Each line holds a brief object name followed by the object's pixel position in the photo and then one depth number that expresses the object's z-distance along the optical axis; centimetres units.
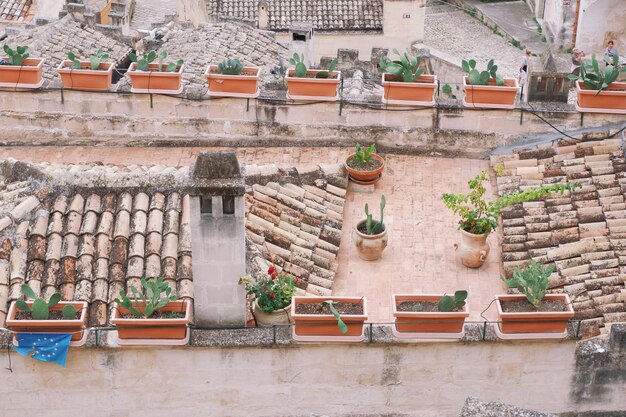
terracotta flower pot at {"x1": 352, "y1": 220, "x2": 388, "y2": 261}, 1602
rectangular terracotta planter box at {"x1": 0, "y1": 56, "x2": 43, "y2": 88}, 1853
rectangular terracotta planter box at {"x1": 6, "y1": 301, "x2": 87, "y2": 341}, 1229
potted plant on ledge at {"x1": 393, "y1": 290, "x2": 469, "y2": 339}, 1274
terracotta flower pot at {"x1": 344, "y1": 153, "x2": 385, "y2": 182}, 1767
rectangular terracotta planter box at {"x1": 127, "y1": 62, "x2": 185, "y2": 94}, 1834
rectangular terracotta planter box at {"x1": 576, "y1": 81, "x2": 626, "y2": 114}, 1778
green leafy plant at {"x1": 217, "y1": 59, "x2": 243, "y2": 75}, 1836
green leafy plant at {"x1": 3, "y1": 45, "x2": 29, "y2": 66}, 1866
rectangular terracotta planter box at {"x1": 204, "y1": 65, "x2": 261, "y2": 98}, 1830
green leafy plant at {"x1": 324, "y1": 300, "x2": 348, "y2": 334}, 1248
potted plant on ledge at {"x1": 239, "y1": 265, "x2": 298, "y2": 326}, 1310
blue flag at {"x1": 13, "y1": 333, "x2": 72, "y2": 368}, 1238
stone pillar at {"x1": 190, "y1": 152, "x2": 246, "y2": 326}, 1222
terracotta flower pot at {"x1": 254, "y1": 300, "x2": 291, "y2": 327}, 1315
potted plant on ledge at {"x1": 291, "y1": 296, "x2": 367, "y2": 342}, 1264
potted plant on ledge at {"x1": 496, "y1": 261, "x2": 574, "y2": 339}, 1277
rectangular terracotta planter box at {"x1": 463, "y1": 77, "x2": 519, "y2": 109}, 1795
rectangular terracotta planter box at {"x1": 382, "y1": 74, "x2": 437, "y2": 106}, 1809
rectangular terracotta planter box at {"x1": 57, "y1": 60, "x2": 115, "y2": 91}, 1850
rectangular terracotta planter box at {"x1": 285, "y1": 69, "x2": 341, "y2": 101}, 1817
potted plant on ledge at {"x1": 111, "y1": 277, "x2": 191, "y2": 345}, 1251
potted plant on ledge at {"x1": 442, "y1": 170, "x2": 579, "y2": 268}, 1598
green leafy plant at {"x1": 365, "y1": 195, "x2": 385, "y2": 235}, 1606
